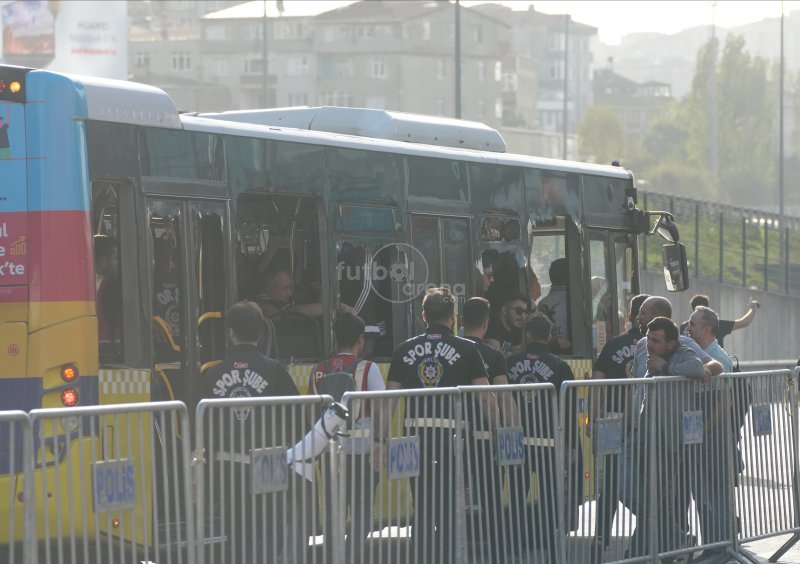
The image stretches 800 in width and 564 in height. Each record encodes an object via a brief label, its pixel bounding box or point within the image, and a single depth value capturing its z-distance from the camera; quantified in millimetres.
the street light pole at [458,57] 70851
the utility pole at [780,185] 107108
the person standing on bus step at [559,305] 27772
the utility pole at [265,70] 103265
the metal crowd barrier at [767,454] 21873
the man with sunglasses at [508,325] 25583
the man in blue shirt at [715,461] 21035
